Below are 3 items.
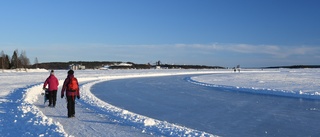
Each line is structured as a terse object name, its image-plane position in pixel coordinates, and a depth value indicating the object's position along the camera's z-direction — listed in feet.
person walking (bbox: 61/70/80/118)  28.30
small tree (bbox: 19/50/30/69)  333.62
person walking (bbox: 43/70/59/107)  35.33
